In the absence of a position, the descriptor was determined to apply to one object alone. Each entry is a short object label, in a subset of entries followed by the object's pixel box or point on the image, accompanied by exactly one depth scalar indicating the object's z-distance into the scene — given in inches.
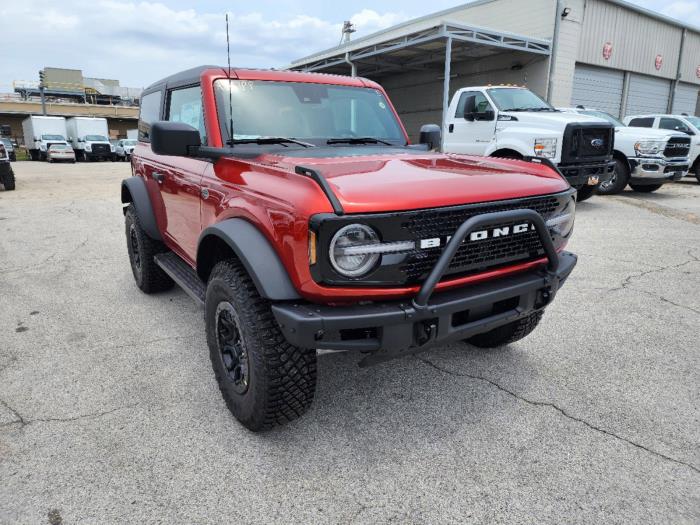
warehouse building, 682.2
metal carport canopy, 604.1
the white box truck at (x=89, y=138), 1221.1
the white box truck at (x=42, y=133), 1242.0
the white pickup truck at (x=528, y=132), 314.0
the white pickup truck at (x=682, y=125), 505.1
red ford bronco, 79.5
